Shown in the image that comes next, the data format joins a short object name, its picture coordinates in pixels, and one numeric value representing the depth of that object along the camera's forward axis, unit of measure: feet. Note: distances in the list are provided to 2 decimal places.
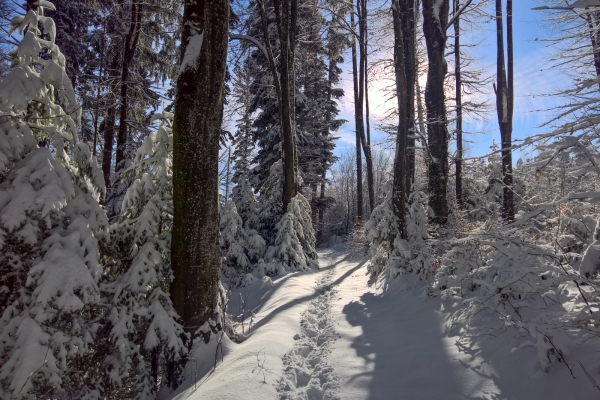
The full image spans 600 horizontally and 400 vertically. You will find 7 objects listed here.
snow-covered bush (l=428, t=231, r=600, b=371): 7.39
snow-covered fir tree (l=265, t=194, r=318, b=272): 31.19
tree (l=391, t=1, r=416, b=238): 24.27
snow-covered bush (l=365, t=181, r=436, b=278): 19.45
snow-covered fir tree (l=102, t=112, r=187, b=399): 10.88
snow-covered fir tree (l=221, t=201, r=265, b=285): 31.55
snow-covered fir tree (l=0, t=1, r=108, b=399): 9.07
